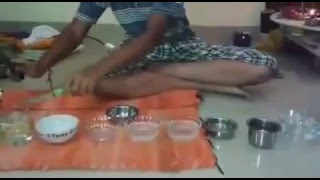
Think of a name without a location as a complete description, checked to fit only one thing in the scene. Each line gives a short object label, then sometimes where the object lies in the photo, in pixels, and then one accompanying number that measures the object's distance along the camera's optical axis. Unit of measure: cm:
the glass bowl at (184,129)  151
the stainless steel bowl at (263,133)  149
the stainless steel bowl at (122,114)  162
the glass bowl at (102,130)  152
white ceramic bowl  147
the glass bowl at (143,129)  151
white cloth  248
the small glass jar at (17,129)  151
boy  178
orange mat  137
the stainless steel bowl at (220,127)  155
